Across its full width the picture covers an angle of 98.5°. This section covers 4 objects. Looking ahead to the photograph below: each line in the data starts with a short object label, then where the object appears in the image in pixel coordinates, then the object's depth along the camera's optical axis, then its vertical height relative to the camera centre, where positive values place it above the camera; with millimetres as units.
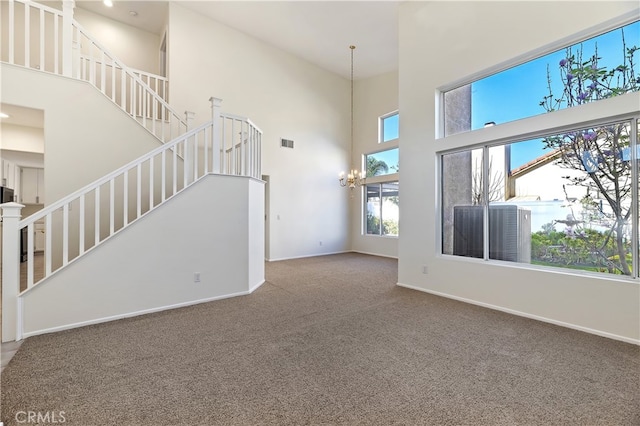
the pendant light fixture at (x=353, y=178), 6809 +1060
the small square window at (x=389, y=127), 8211 +2677
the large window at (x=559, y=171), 2947 +566
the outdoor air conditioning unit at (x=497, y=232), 3725 -246
